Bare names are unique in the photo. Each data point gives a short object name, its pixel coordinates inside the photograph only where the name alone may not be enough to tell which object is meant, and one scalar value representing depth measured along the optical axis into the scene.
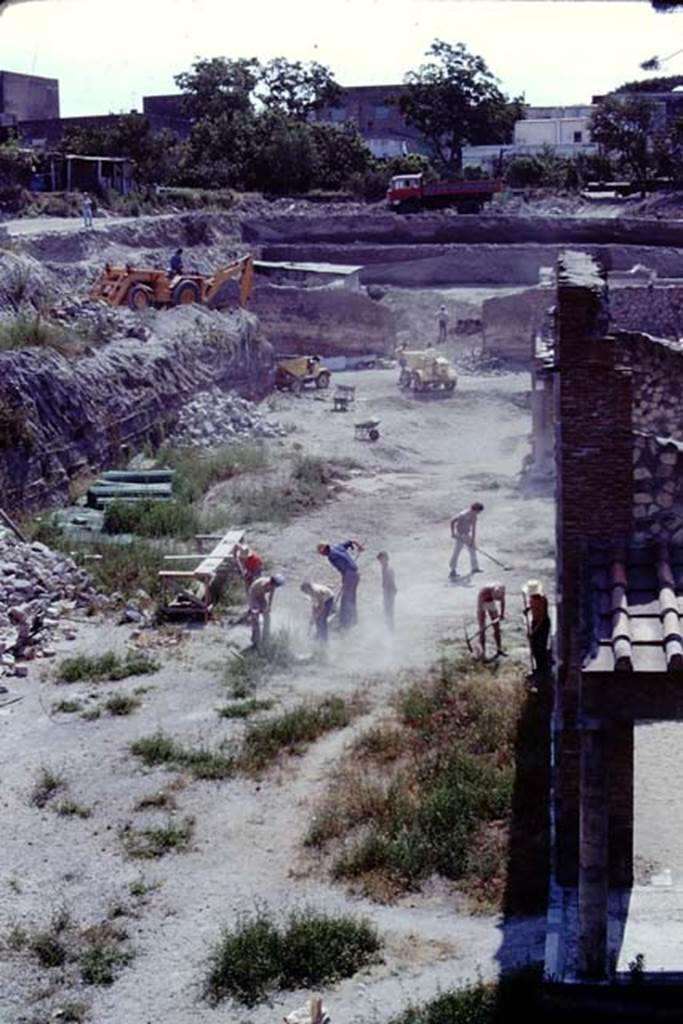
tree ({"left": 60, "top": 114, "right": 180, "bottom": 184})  66.38
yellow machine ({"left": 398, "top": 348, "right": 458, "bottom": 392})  38.66
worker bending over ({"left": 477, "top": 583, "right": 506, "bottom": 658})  17.73
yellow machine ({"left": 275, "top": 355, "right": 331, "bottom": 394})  40.94
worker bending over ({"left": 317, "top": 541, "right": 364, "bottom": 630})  19.17
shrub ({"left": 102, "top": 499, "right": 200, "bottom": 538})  24.03
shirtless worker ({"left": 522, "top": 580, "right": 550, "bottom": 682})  16.38
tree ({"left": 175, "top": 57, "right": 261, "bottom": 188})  67.69
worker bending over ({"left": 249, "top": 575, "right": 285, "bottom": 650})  18.39
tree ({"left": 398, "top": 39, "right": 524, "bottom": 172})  74.75
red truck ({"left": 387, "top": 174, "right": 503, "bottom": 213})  60.09
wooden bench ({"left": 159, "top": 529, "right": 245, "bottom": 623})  19.98
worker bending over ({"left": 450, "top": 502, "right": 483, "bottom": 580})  21.89
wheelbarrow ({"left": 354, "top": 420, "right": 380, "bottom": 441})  32.75
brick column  10.28
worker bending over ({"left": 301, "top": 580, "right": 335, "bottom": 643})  18.70
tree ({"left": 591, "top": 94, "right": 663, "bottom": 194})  69.56
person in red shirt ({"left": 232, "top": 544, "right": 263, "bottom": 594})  20.48
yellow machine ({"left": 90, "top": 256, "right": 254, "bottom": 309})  38.31
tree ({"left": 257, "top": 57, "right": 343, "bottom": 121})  76.56
